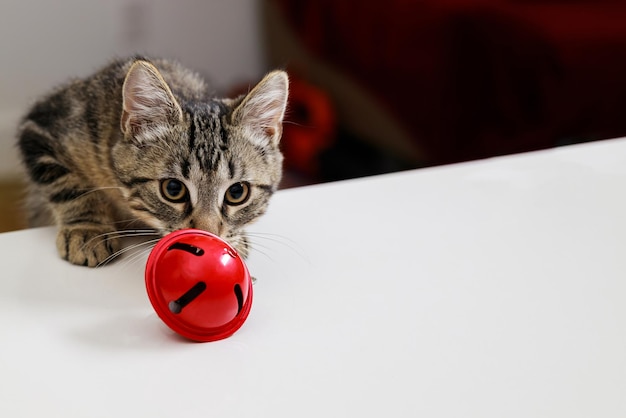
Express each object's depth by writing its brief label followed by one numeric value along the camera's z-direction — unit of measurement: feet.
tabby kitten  1.51
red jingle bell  1.28
